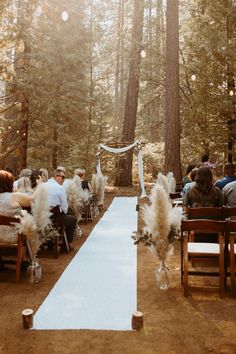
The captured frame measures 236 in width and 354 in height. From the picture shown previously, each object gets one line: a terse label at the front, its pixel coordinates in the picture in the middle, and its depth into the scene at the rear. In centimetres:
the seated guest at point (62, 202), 704
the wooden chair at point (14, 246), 526
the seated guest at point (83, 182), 1071
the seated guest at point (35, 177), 712
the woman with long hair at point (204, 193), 591
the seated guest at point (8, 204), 550
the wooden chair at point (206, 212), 550
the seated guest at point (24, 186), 643
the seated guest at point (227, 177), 750
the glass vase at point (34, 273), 541
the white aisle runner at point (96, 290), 411
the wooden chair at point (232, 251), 484
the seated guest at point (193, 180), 733
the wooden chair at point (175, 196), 860
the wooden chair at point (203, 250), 484
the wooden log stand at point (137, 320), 390
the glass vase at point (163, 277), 524
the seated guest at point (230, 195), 638
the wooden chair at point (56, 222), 671
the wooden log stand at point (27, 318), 391
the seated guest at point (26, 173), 719
